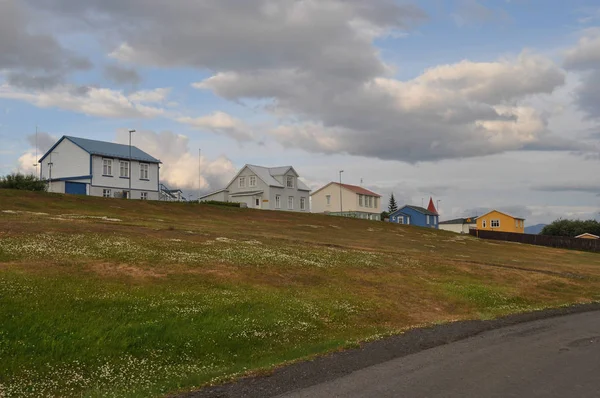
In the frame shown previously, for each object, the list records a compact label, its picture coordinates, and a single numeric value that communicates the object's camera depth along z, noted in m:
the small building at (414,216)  128.12
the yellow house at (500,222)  128.75
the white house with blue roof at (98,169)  71.75
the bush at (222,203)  76.25
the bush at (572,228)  130.88
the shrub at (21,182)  62.03
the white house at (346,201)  117.25
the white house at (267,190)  97.62
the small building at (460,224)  151.35
